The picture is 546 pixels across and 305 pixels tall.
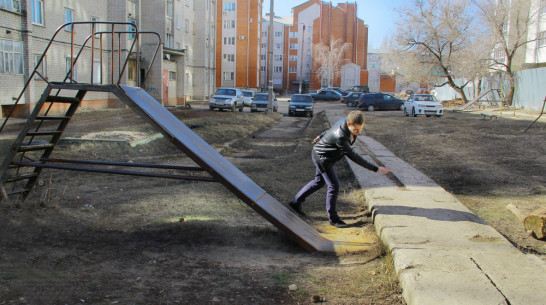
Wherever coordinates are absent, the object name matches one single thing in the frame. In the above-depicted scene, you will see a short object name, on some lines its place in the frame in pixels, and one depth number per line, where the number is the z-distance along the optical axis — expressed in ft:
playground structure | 15.51
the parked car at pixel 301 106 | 106.22
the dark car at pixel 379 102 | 128.16
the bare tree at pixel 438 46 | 138.82
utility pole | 94.17
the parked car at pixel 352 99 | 148.92
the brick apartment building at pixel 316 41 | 284.20
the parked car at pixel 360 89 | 216.95
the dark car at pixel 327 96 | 185.06
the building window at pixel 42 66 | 72.48
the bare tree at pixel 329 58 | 271.08
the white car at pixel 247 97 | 122.10
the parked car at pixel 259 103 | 108.37
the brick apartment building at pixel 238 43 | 256.93
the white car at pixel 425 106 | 96.53
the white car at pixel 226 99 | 104.99
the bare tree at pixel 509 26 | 123.85
